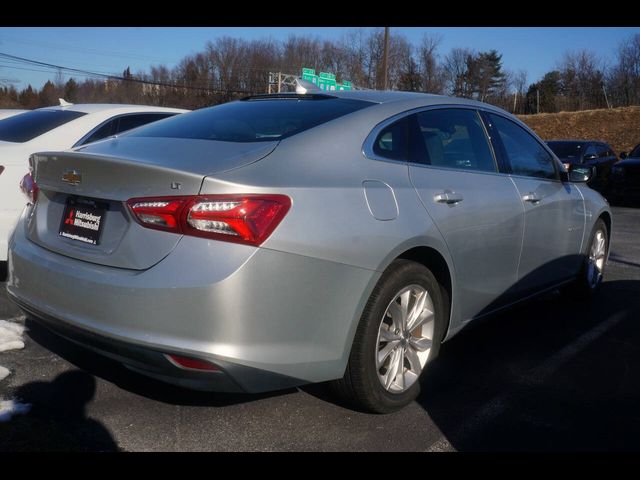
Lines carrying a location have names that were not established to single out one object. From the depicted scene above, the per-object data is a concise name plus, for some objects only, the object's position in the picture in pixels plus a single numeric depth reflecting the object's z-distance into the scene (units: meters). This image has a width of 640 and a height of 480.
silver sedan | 2.53
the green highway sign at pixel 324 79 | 33.81
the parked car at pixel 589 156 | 15.88
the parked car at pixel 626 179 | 14.38
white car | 5.02
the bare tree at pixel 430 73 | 57.21
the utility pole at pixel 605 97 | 53.34
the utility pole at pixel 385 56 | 29.36
